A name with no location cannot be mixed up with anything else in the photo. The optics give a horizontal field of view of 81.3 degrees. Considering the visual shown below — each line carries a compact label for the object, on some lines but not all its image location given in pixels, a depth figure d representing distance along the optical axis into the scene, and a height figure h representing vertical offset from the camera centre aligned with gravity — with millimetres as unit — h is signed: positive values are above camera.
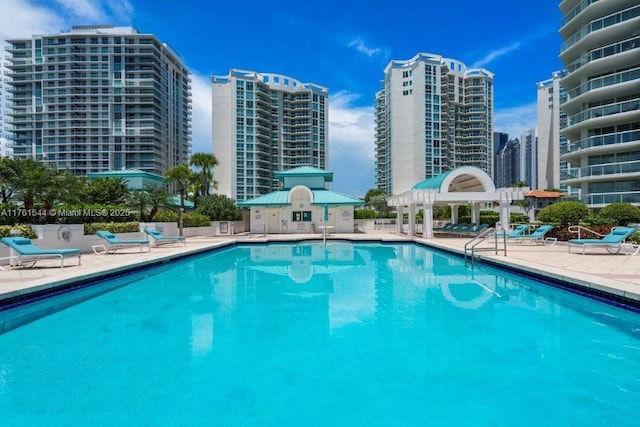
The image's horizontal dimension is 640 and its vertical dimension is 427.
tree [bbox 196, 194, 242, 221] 30219 +512
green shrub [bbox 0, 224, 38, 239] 11980 -478
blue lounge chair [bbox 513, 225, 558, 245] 17328 -1172
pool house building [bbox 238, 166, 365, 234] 28781 +226
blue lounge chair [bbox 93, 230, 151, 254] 14625 -1152
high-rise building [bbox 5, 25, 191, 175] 78125 +24377
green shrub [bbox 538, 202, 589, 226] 19281 +16
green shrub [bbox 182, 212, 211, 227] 26544 -355
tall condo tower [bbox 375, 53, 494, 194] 70500 +19073
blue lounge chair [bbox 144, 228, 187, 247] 18422 -1175
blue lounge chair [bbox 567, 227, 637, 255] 13223 -1015
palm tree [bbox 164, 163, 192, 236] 32719 +3553
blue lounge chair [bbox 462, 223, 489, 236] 22244 -1002
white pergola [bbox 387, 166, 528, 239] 21141 +1109
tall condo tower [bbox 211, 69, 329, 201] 74375 +18509
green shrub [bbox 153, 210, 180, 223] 24422 -50
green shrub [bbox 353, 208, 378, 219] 34625 +33
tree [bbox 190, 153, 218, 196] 37938 +5135
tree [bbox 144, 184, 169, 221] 24859 +1165
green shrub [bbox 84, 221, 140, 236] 15492 -514
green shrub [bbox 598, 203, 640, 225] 18391 -45
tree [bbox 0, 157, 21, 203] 13615 +1582
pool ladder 14212 -1519
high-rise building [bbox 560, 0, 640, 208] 25672 +8518
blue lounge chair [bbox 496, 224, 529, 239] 17875 -965
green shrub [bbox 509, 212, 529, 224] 32066 -469
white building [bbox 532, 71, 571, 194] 62891 +13997
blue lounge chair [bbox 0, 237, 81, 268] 10211 -1003
